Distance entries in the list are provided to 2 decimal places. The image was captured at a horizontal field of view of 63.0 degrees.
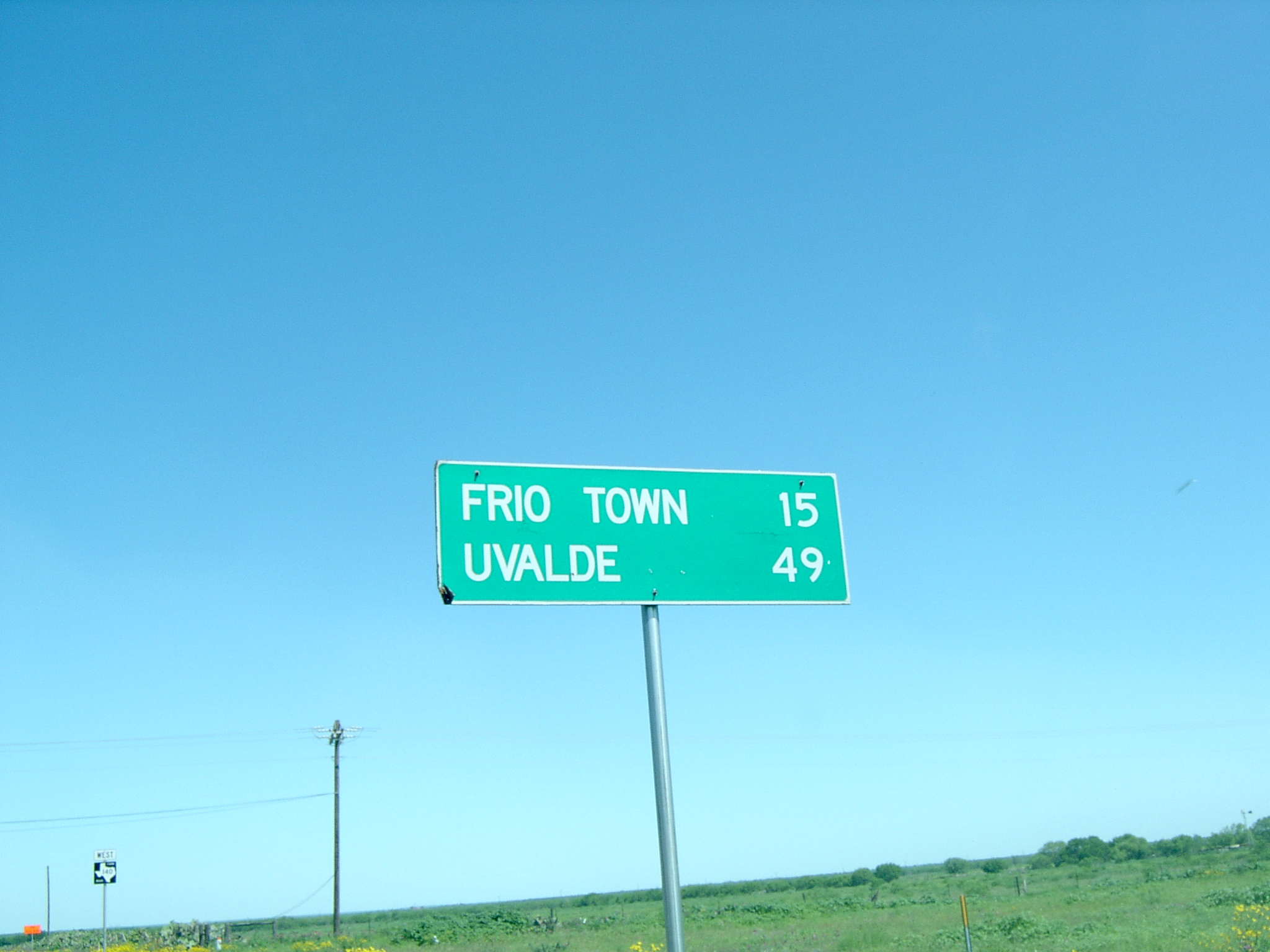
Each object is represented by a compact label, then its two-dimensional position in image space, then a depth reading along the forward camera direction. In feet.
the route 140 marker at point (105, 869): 81.97
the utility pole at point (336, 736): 134.82
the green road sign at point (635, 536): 14.38
